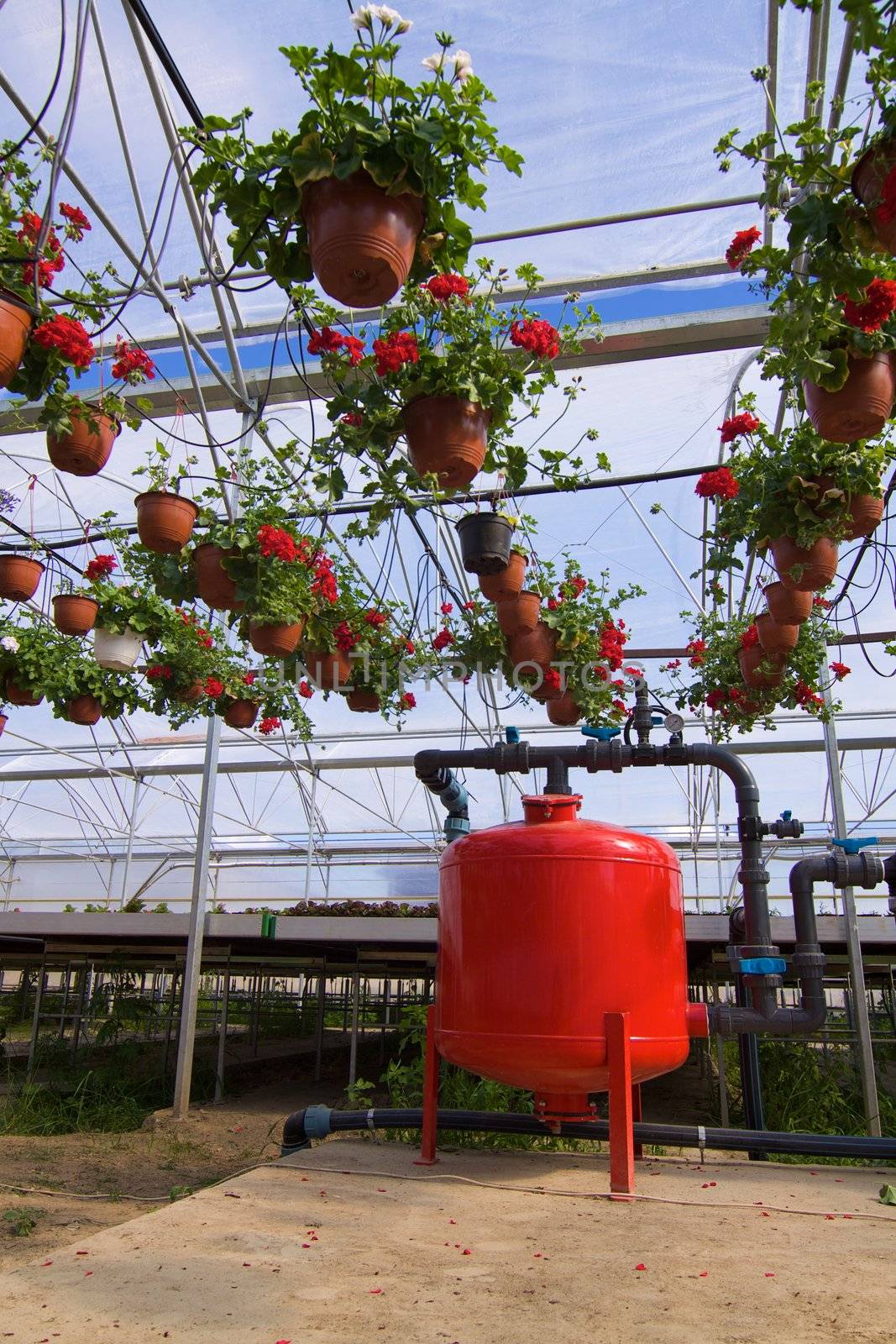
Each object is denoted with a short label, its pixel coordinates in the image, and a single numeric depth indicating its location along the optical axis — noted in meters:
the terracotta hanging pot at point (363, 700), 6.59
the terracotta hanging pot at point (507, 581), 5.15
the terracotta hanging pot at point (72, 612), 5.98
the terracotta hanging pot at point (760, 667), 5.85
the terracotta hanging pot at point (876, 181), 2.15
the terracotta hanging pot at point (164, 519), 4.66
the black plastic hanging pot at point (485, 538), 4.53
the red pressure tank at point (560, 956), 3.24
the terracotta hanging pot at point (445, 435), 3.35
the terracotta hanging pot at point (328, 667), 5.96
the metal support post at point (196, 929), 6.78
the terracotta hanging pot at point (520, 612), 5.71
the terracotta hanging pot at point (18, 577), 5.52
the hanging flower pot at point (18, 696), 7.05
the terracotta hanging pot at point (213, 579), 4.87
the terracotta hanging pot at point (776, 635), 5.35
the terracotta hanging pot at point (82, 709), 7.13
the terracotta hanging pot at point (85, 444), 3.96
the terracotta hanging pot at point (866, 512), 4.16
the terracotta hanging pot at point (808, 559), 4.28
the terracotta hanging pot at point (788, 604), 4.91
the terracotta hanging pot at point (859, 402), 3.08
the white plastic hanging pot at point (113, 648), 6.25
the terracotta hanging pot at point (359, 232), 2.44
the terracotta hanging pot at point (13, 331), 3.21
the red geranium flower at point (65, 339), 3.36
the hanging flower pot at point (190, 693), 6.97
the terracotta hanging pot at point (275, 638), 5.16
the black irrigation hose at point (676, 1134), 3.63
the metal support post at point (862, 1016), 5.78
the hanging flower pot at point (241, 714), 7.38
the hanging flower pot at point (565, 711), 6.81
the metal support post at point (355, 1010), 7.34
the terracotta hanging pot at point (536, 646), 6.07
